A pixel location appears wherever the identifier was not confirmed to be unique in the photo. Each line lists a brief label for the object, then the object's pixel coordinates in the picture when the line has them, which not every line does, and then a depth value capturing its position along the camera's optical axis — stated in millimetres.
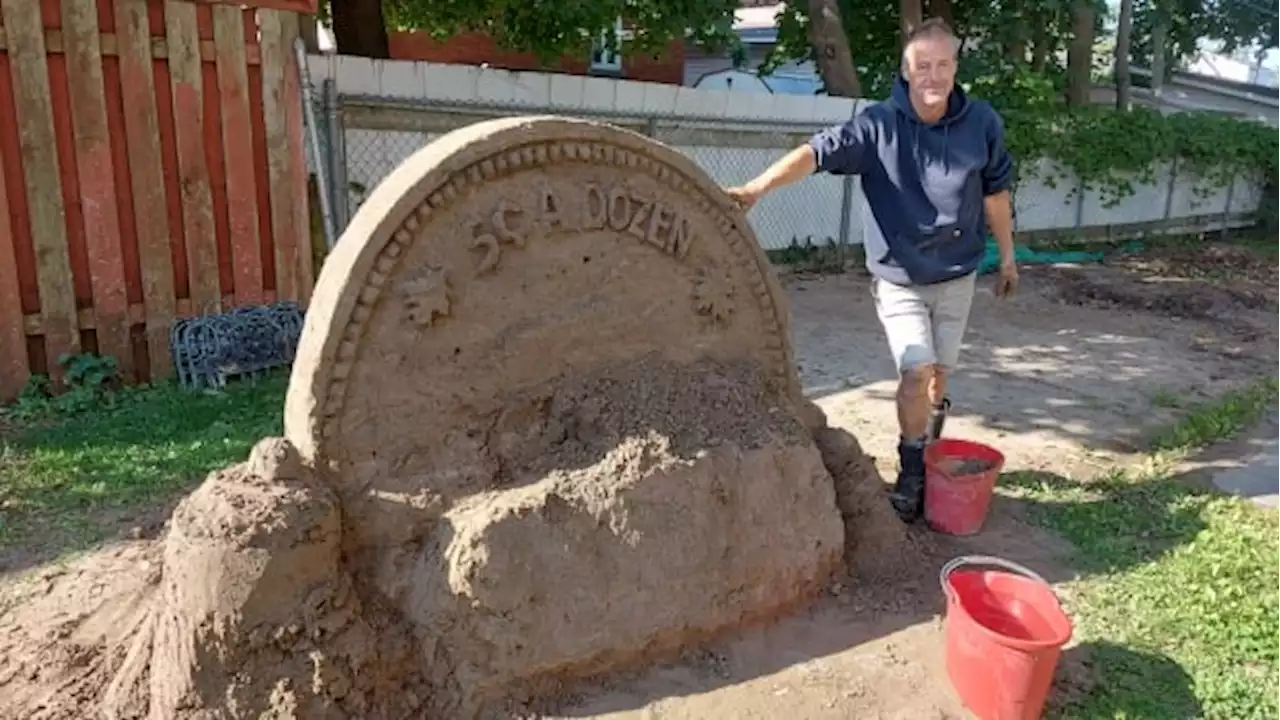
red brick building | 18797
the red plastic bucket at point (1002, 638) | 2840
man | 3951
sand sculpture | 2670
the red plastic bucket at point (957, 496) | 4035
